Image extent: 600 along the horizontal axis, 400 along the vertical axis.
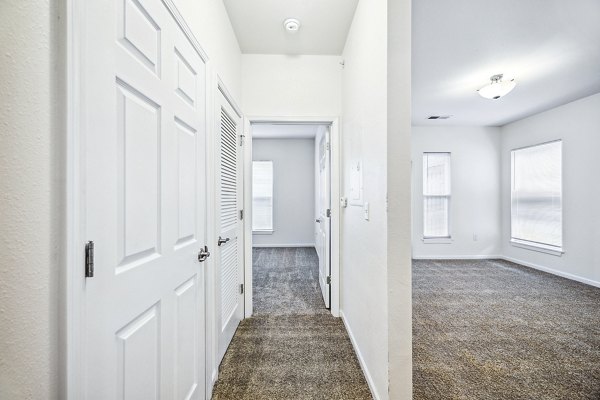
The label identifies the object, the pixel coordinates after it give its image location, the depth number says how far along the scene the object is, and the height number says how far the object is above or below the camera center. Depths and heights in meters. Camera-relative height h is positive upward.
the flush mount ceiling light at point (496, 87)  3.11 +1.32
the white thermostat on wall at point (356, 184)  1.95 +0.14
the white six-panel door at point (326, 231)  2.87 -0.32
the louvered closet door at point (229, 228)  1.98 -0.21
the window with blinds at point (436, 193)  5.38 +0.16
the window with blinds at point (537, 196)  4.31 +0.09
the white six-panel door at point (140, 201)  0.74 +0.00
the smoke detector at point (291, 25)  2.22 +1.46
